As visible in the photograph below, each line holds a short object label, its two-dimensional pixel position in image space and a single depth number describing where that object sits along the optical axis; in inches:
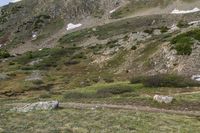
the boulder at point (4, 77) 1608.3
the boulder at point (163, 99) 846.1
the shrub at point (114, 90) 1049.1
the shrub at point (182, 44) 1367.5
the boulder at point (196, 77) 1156.0
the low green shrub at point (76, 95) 1031.0
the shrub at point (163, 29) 2036.2
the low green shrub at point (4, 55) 2444.5
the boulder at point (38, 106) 806.7
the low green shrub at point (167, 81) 1094.1
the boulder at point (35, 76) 1533.2
